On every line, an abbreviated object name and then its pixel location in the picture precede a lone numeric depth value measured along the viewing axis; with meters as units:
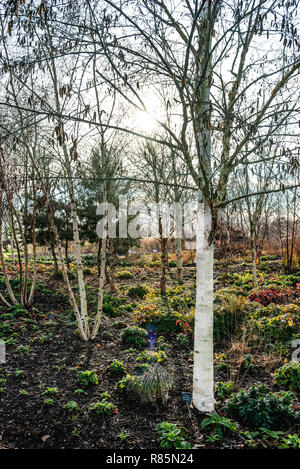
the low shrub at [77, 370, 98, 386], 3.81
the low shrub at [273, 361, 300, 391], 3.78
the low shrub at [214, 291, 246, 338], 5.93
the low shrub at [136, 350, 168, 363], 4.49
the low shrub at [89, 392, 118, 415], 3.20
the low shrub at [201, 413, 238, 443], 2.84
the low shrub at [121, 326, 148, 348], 5.36
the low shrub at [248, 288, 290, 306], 7.35
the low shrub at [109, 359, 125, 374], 4.17
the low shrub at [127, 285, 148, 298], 9.19
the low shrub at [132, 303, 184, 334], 6.16
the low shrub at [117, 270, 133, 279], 11.93
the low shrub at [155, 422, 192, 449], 2.63
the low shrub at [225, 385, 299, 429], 3.02
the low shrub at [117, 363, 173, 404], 3.42
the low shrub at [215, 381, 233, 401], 3.61
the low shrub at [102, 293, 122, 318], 7.43
